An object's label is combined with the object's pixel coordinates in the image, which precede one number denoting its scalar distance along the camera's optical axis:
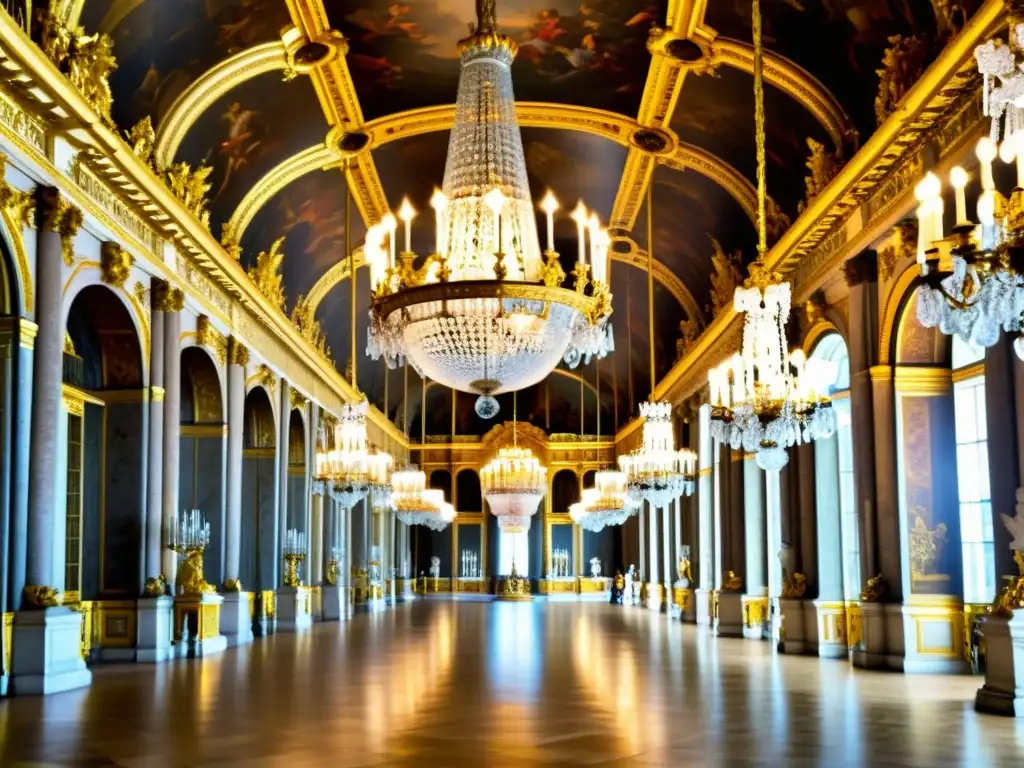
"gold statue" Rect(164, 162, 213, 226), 14.63
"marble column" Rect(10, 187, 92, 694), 10.57
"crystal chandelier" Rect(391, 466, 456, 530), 25.88
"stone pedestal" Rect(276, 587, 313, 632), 21.19
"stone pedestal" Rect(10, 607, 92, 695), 10.54
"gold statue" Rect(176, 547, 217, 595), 15.05
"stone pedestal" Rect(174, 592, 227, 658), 14.94
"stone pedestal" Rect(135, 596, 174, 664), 14.10
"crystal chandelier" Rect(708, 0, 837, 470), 10.42
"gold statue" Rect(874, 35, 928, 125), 11.52
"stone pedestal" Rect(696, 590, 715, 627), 23.34
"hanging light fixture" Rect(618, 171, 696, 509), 16.83
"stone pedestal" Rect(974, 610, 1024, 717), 9.04
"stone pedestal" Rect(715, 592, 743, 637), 20.16
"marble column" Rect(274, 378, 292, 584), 21.25
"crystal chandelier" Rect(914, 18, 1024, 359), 5.62
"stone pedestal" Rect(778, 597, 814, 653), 16.02
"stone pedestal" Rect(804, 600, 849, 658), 15.30
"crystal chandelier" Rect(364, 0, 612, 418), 8.41
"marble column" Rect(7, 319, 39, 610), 10.67
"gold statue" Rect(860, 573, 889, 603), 13.30
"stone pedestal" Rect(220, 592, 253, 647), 17.70
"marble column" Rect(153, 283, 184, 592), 14.98
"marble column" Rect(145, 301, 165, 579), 14.46
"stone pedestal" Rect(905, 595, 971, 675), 12.68
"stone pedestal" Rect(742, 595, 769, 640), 19.58
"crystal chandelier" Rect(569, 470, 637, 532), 25.62
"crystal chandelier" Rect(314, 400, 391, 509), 17.80
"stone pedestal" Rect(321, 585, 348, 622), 25.44
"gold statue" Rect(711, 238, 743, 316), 20.28
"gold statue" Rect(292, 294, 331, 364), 22.77
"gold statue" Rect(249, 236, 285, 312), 19.33
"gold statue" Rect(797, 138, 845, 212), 14.19
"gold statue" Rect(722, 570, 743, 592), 20.58
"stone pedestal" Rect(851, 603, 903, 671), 12.98
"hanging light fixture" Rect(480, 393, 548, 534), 24.39
